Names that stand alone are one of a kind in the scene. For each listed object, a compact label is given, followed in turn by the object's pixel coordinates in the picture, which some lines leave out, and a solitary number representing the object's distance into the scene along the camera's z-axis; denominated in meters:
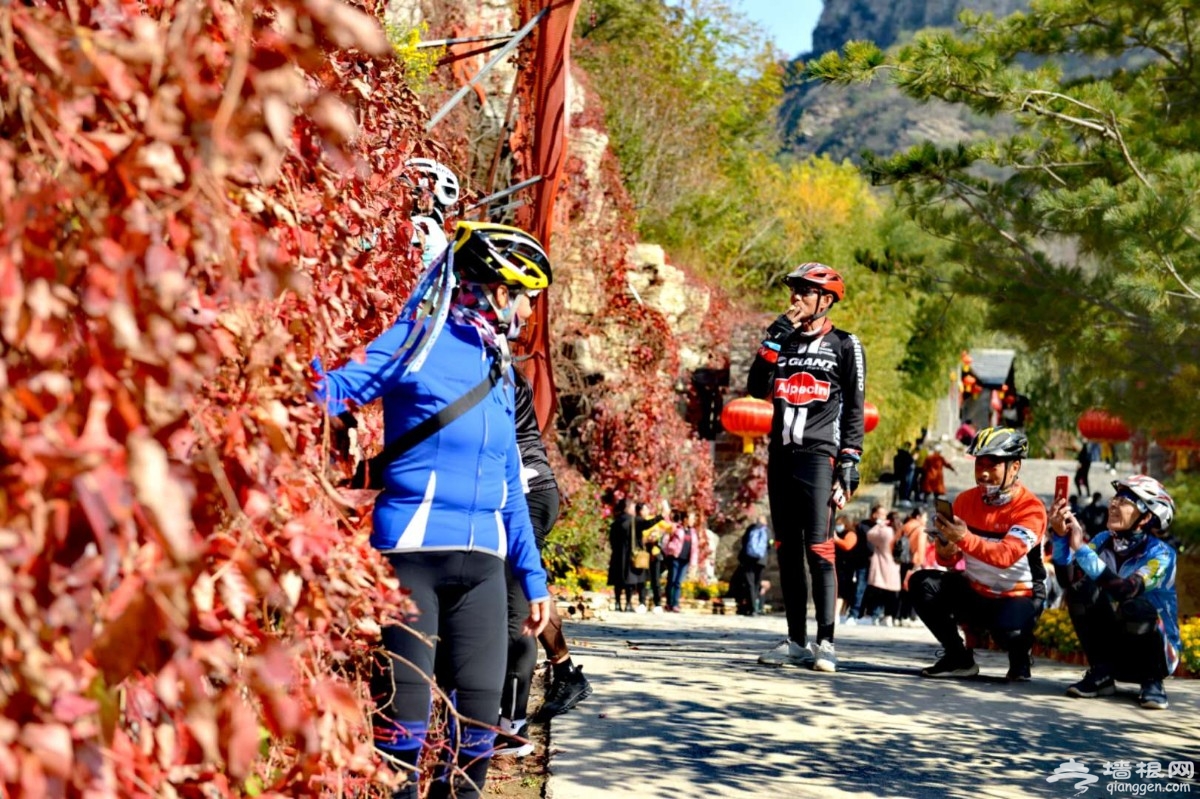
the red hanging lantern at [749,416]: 23.64
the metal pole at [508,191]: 6.01
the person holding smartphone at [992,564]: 7.69
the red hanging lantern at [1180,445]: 20.37
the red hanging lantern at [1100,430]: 33.38
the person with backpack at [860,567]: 20.39
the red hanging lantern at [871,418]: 24.83
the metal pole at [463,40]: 6.58
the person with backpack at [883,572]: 19.27
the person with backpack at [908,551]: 19.77
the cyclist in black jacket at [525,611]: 5.50
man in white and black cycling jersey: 7.51
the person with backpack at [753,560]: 21.52
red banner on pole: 7.44
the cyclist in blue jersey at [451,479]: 3.72
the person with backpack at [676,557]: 21.17
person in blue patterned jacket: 7.55
